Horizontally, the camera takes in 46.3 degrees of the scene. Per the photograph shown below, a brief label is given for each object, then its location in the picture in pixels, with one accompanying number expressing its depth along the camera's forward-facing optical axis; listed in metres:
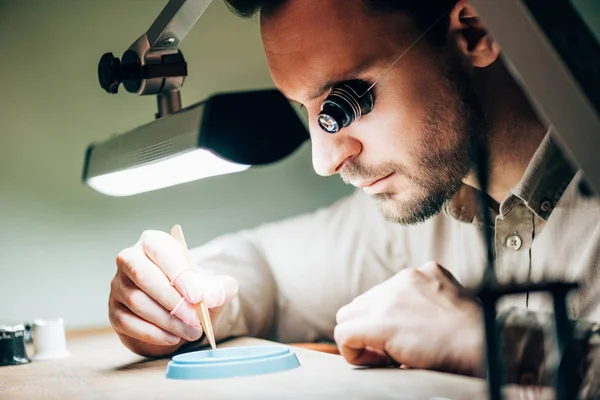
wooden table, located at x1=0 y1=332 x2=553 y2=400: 0.98
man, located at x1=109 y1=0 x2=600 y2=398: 1.23
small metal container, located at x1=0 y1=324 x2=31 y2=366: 1.57
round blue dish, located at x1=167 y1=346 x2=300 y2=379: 1.17
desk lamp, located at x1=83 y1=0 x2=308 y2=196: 1.16
